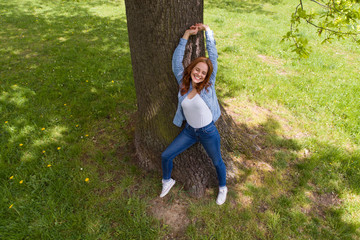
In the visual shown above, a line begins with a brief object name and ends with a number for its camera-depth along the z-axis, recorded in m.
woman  2.43
